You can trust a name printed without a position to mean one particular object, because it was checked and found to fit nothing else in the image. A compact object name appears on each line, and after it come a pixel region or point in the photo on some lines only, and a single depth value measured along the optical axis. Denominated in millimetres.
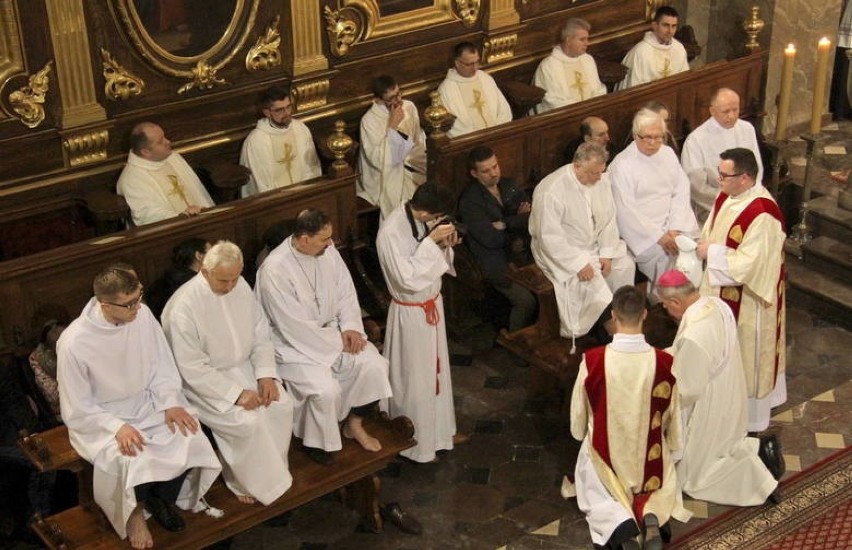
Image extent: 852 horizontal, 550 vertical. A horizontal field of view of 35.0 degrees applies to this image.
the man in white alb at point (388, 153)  9117
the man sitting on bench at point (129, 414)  6176
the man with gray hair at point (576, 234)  8016
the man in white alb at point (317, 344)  6914
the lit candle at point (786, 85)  8664
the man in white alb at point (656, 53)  10602
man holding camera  7320
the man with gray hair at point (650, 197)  8570
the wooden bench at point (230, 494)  6242
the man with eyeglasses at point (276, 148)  8828
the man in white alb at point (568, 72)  10258
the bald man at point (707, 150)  9164
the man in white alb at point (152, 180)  8266
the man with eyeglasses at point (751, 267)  7629
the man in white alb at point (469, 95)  9789
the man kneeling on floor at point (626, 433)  6410
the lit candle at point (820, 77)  8688
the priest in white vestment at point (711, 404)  6773
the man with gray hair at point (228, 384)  6559
